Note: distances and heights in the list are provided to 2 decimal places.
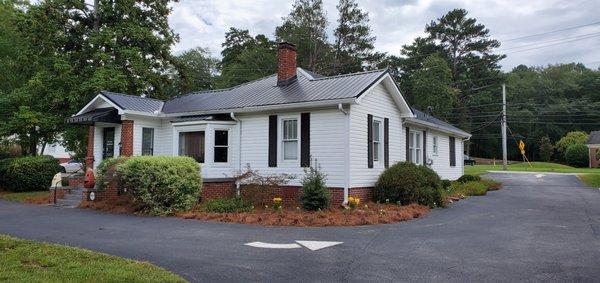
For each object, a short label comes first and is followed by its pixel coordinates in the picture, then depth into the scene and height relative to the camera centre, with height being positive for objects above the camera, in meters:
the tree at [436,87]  56.44 +8.96
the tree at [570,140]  57.62 +2.82
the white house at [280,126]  15.05 +1.27
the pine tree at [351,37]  47.97 +12.67
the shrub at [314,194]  13.66 -0.94
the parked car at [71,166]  36.75 -0.49
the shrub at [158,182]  13.69 -0.64
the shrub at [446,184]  20.77 -0.95
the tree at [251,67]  44.53 +8.98
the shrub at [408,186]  15.15 -0.79
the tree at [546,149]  63.22 +1.86
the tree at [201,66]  53.52 +11.71
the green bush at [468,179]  24.34 -0.85
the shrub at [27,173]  20.86 -0.61
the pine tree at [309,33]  45.06 +12.22
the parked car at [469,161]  61.21 +0.19
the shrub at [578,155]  51.28 +0.89
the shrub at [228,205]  13.97 -1.33
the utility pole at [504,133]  42.47 +2.66
